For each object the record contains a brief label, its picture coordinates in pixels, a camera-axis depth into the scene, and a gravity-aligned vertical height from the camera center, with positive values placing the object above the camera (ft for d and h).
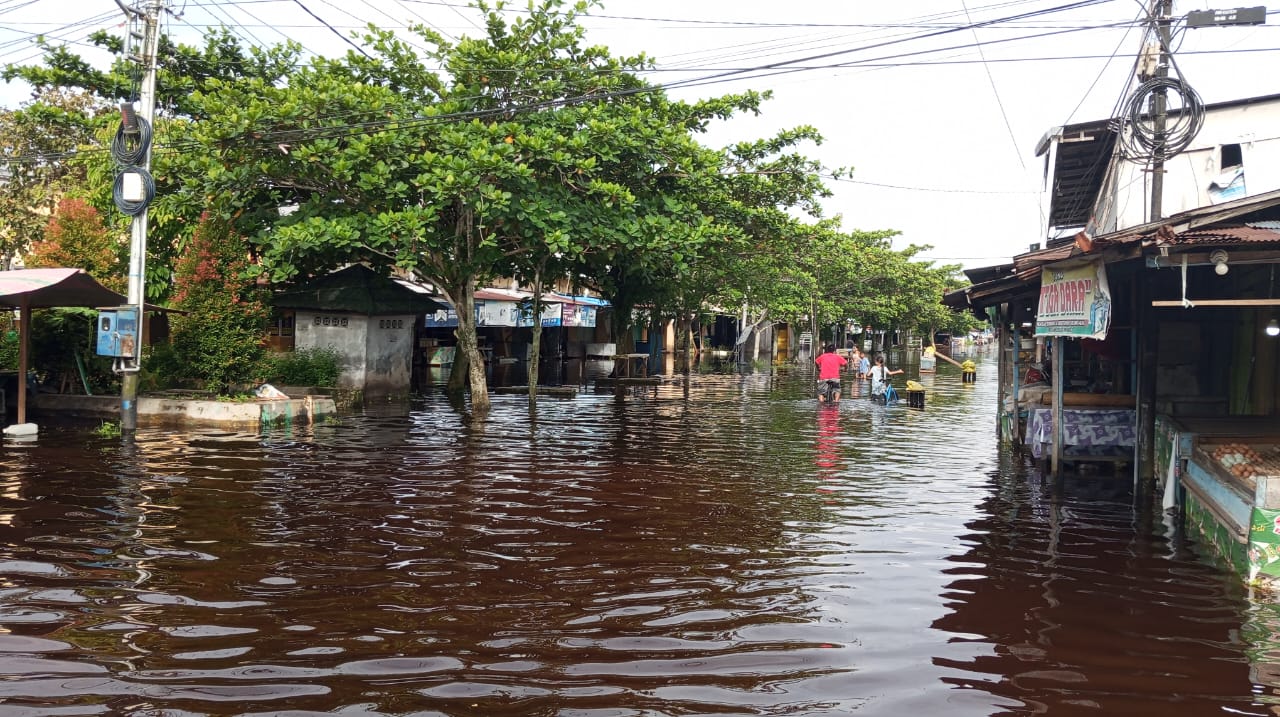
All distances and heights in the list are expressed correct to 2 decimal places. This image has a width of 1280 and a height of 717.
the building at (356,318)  80.89 +3.42
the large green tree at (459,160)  60.34 +13.38
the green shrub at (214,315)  63.93 +2.63
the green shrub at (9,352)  67.31 -0.33
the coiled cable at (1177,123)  48.11 +13.71
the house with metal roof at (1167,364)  28.48 +0.66
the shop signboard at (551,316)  118.00 +5.76
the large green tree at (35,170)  89.81 +17.87
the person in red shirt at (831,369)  85.35 -0.02
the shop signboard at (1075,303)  35.12 +2.95
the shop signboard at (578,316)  122.01 +6.33
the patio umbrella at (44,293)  50.34 +3.14
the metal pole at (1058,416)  42.16 -1.90
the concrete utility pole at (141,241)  52.47 +6.18
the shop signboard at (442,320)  112.47 +4.68
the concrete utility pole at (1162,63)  51.26 +17.28
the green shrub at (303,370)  74.90 -1.23
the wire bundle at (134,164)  53.26 +10.63
